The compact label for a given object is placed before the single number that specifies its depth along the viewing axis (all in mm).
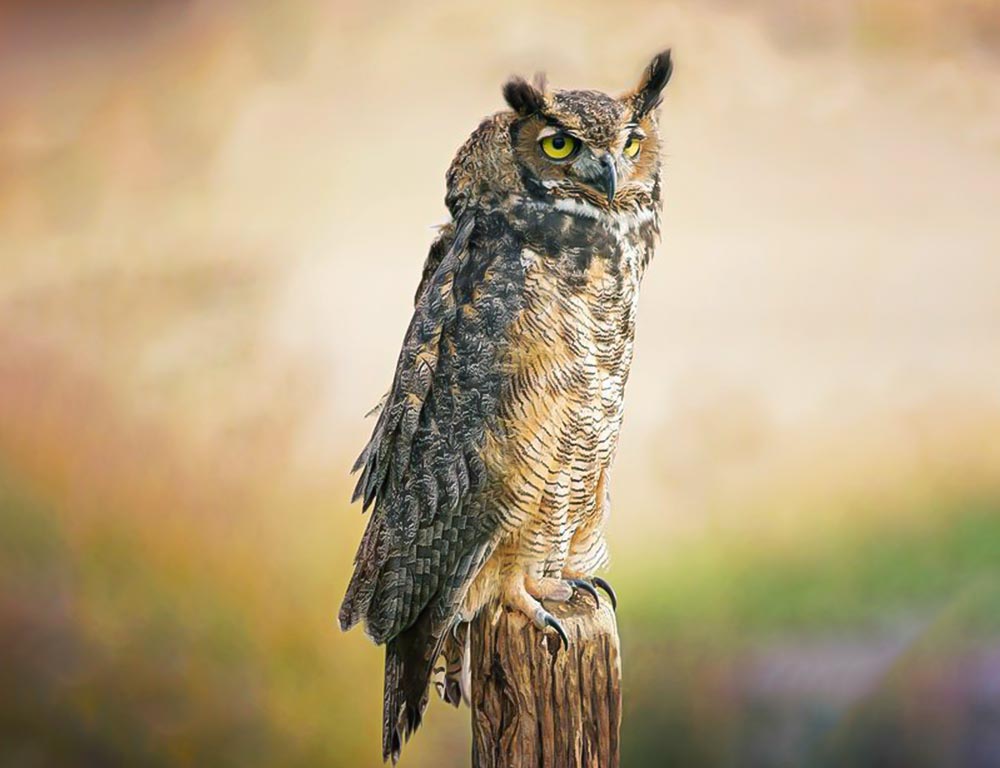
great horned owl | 6247
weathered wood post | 6298
